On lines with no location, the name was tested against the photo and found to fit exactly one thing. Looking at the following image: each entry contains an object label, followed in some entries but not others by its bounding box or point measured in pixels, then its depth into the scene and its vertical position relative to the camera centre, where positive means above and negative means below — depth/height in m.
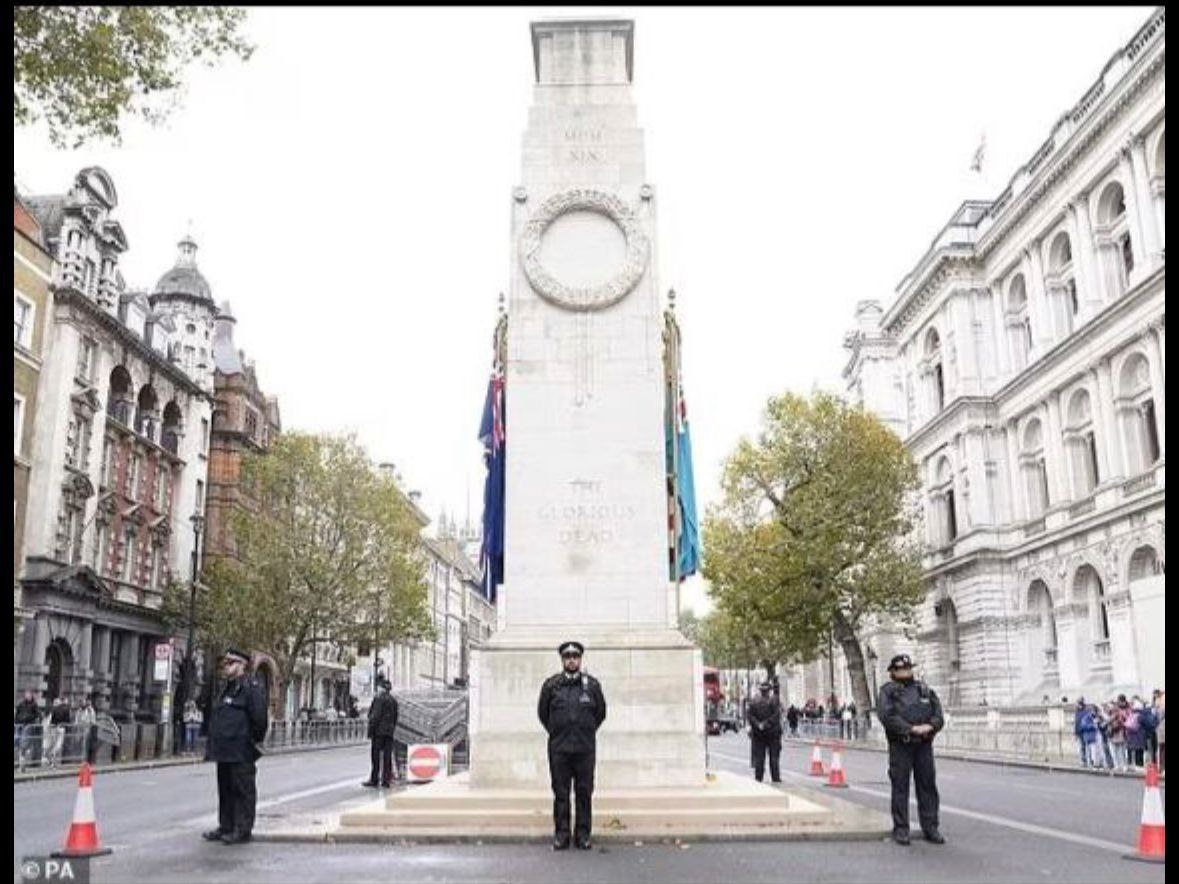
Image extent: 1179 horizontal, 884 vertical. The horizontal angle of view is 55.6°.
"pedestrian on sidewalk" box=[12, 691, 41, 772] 27.80 -0.70
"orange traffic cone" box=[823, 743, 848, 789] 20.27 -1.50
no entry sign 18.70 -1.09
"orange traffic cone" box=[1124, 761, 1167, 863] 9.62 -1.20
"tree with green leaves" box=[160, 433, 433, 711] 46.41 +5.50
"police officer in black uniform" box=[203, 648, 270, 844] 10.88 -0.55
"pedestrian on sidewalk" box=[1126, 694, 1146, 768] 25.67 -0.96
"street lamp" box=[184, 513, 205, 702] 35.91 +2.66
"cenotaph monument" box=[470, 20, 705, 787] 13.52 +3.19
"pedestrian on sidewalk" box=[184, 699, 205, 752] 37.75 -1.10
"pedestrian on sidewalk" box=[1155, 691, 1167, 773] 24.23 -0.83
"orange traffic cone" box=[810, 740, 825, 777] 23.97 -1.51
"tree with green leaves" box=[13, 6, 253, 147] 12.05 +6.93
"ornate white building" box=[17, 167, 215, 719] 39.97 +9.13
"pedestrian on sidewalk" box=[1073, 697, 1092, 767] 27.81 -0.93
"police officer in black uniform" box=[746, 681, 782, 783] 20.38 -0.68
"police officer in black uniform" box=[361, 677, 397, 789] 19.48 -0.59
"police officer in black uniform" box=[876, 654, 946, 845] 10.70 -0.53
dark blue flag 15.65 +2.73
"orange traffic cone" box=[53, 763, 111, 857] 9.89 -1.15
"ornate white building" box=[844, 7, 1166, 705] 39.56 +12.09
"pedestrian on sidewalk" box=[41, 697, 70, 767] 28.78 -1.16
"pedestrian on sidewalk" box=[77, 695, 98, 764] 30.23 -0.92
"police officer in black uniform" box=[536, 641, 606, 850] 10.23 -0.35
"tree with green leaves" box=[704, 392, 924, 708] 47.53 +6.95
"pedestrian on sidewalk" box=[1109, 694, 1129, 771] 26.80 -1.10
